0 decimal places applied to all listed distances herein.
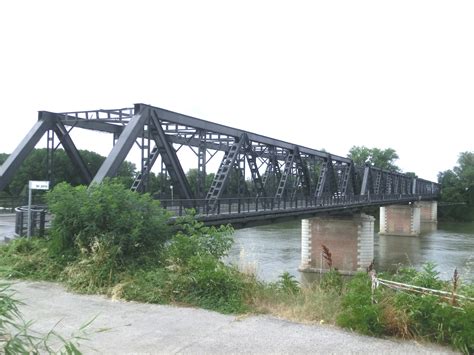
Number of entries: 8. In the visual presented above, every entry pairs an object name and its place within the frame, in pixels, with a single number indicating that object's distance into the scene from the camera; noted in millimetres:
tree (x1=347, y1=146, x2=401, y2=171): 135250
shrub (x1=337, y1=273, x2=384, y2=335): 5820
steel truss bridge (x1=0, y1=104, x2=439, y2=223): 18344
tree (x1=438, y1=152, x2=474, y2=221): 120744
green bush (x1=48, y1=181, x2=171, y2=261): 9094
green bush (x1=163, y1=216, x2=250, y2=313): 7223
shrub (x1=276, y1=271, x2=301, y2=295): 8375
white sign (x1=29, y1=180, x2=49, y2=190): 11281
